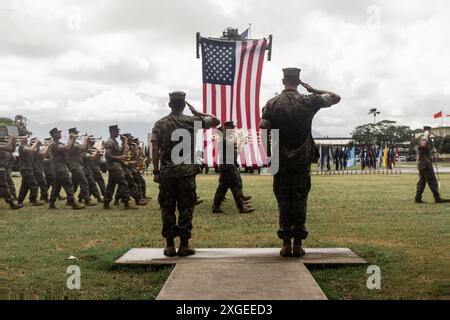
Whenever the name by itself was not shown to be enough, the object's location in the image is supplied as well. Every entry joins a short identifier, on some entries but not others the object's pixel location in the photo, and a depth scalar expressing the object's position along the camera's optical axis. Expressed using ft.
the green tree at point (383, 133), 317.01
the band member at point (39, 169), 53.01
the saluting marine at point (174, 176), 23.32
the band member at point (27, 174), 51.55
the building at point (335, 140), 380.58
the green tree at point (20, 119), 178.04
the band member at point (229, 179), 42.65
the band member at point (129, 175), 49.39
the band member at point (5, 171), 47.38
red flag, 111.14
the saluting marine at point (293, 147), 22.77
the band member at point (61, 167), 47.99
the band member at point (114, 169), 46.37
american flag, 42.04
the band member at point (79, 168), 50.17
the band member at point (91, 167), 53.42
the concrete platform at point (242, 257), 21.91
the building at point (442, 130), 327.26
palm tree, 341.41
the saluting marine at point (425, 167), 47.75
